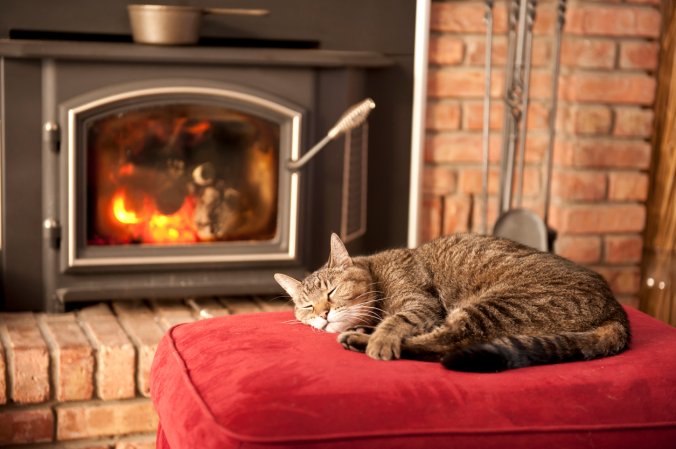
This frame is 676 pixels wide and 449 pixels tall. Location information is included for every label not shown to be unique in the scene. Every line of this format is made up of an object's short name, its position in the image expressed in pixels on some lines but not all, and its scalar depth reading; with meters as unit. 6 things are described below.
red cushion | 1.36
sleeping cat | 1.57
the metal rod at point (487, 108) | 2.57
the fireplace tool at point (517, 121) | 2.54
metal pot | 2.34
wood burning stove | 2.35
